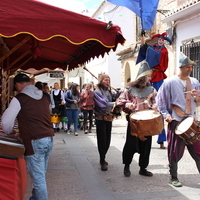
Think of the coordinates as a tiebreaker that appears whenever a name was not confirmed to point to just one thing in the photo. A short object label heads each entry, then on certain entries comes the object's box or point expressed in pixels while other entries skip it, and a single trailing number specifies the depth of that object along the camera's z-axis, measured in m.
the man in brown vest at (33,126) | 3.15
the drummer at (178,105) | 4.51
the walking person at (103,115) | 5.38
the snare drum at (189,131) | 4.19
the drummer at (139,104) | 4.89
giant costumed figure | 6.55
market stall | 3.21
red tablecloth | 3.01
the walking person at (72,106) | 10.20
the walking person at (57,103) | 10.91
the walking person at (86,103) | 10.77
